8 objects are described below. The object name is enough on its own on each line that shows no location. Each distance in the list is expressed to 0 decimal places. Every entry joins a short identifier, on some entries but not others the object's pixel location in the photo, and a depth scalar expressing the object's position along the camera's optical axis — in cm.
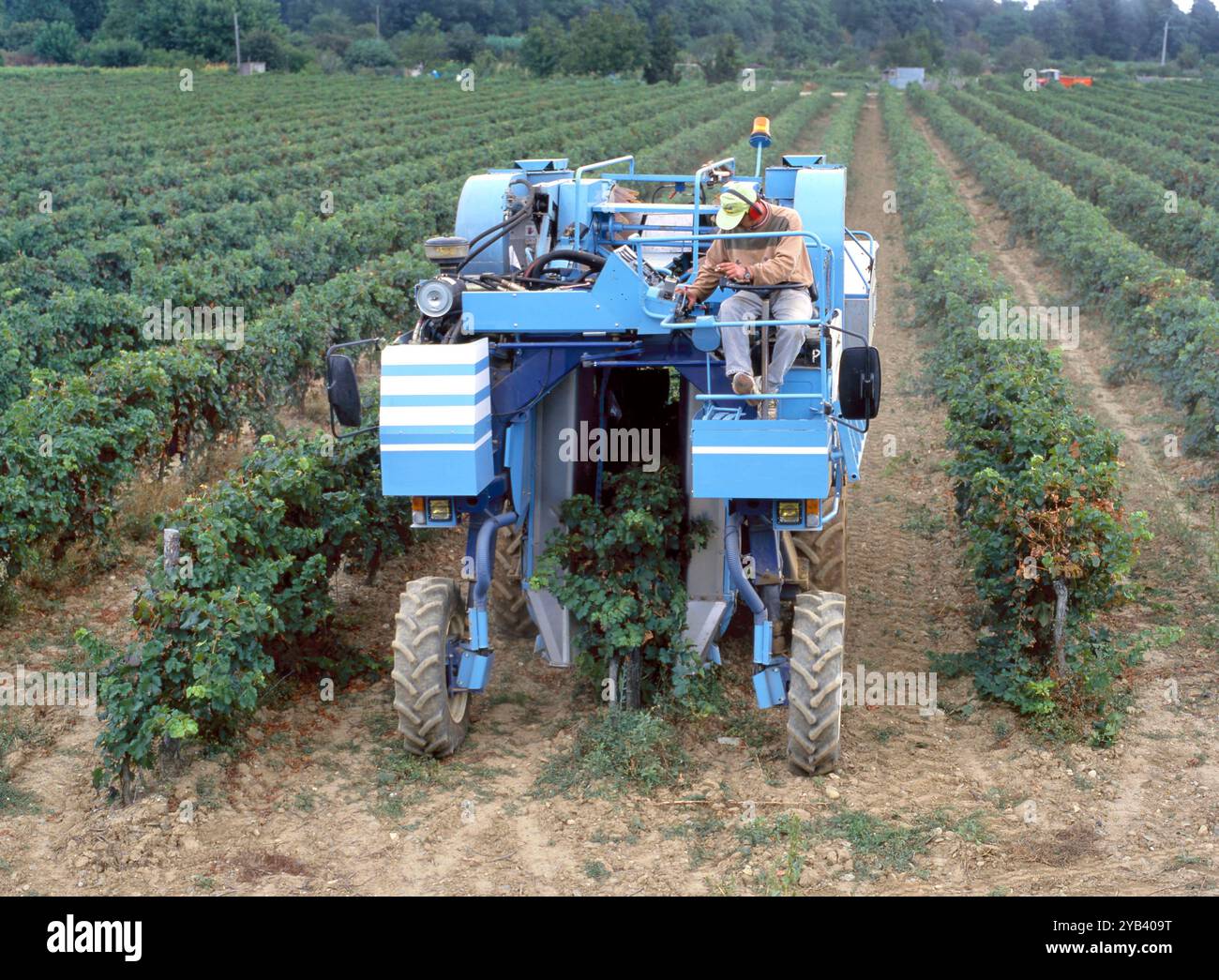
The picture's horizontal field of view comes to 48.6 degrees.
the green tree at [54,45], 8338
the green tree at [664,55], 7838
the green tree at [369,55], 8938
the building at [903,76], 9150
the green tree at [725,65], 7962
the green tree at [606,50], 8106
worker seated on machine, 689
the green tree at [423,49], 8988
